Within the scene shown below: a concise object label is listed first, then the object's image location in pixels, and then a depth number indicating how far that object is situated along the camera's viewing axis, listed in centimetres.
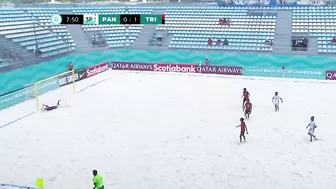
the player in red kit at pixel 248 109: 2109
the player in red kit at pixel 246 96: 2261
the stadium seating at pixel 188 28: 3709
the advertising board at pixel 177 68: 3512
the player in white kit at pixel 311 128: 1780
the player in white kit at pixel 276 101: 2269
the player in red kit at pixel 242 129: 1761
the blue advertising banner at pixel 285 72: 3297
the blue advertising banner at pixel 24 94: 2402
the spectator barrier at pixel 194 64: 3221
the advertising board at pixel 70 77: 2955
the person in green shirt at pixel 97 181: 1189
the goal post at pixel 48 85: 2689
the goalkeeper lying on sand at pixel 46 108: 2330
